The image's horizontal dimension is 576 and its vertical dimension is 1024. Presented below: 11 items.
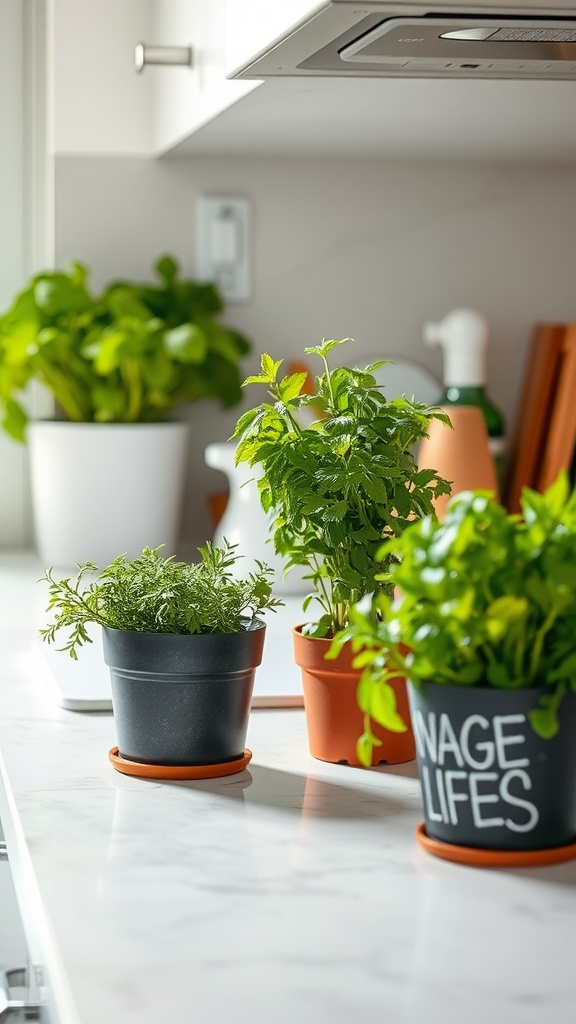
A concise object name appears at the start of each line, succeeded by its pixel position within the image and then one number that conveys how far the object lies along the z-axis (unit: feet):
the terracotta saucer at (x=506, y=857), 4.80
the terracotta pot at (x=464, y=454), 7.62
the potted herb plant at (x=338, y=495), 5.47
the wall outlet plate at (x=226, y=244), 9.33
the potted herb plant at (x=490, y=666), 4.65
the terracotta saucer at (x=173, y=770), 5.38
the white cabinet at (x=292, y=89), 5.88
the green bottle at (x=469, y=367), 9.15
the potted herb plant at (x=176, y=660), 5.33
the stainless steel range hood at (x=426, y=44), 5.55
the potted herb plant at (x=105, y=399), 8.61
